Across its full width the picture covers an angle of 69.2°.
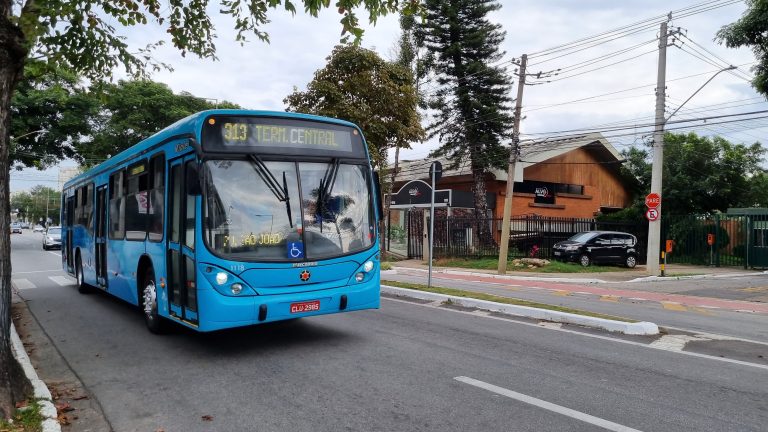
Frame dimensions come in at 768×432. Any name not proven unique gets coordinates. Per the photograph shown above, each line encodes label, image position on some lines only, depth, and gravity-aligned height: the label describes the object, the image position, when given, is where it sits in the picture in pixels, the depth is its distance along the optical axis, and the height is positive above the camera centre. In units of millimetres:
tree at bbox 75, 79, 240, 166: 32438 +5682
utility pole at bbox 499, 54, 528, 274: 22734 +2411
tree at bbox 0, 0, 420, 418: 4816 +2267
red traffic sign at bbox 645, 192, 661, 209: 21109 +555
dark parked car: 24766 -1544
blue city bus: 6387 -96
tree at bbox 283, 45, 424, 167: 19906 +4342
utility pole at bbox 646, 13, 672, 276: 21734 +2625
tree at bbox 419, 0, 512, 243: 29328 +7009
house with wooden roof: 30266 +1976
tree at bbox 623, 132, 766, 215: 31141 +2104
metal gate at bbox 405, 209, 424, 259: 30434 -1034
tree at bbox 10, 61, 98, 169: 28953 +4845
